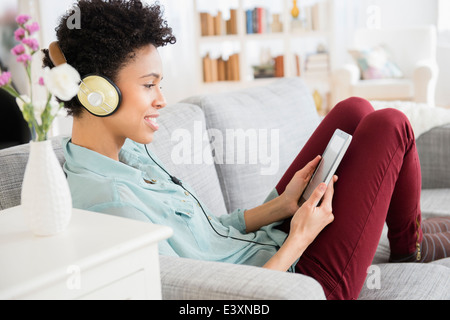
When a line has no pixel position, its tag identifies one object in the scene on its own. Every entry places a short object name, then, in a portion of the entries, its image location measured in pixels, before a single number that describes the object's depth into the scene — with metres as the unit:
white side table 0.74
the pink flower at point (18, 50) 0.84
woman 1.17
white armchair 4.66
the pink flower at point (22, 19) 0.84
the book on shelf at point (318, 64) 5.16
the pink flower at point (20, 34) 0.85
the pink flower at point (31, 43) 0.84
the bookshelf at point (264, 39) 5.15
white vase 0.87
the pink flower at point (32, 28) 0.84
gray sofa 0.93
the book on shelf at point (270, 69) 5.28
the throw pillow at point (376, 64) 4.92
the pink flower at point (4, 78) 0.83
